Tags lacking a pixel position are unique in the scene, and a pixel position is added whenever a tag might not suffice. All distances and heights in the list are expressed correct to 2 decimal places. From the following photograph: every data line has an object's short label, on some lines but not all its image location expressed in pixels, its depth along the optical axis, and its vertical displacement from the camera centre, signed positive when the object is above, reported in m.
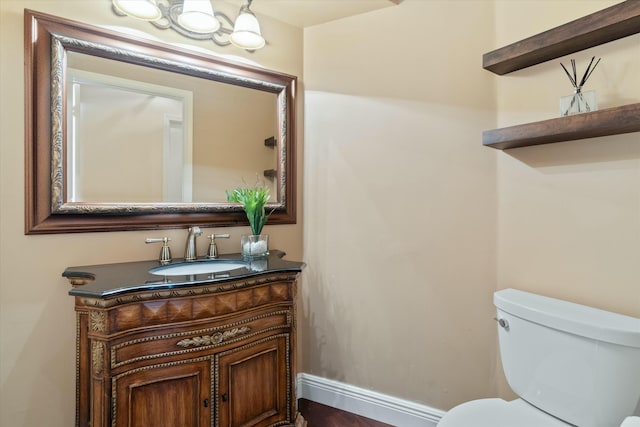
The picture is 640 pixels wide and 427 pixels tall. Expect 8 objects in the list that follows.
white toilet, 1.02 -0.51
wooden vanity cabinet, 1.10 -0.53
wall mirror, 1.35 +0.40
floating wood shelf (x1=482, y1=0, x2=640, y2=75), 1.11 +0.64
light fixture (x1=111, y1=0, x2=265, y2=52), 1.47 +0.92
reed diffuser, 1.21 +0.42
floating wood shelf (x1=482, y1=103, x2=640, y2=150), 1.09 +0.30
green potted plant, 1.67 -0.02
